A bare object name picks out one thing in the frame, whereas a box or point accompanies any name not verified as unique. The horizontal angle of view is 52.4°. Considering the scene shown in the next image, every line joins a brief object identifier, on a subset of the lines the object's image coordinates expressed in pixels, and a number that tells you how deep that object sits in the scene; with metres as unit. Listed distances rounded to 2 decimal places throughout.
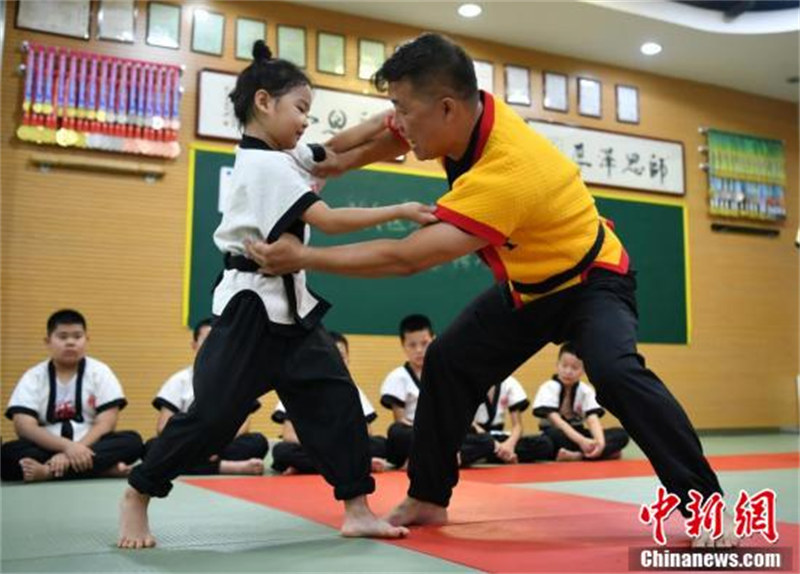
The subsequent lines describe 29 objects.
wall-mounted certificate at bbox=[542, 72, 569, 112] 7.08
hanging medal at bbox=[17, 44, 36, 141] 5.29
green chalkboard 5.76
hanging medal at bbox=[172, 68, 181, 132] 5.70
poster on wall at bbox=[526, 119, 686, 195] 7.07
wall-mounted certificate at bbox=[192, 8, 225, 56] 5.90
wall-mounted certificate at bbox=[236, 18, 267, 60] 6.04
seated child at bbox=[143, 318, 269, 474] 4.31
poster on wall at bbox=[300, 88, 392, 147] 6.15
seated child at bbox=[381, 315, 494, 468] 4.56
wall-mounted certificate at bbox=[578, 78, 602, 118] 7.24
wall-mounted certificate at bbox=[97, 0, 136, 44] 5.60
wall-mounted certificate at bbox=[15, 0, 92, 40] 5.41
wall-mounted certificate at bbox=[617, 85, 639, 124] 7.44
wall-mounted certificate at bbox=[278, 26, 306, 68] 6.17
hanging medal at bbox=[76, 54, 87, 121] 5.41
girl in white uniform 2.11
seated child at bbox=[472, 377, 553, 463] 4.93
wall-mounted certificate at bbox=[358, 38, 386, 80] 6.41
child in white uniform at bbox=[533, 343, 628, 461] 5.19
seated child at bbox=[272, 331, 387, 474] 4.30
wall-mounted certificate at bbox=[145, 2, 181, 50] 5.75
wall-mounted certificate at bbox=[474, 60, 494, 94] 6.79
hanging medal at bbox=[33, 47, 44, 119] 5.31
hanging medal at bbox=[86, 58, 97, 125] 5.43
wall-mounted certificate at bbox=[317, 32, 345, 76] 6.28
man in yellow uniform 1.98
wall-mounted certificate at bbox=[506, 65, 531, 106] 6.92
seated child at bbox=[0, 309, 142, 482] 3.84
